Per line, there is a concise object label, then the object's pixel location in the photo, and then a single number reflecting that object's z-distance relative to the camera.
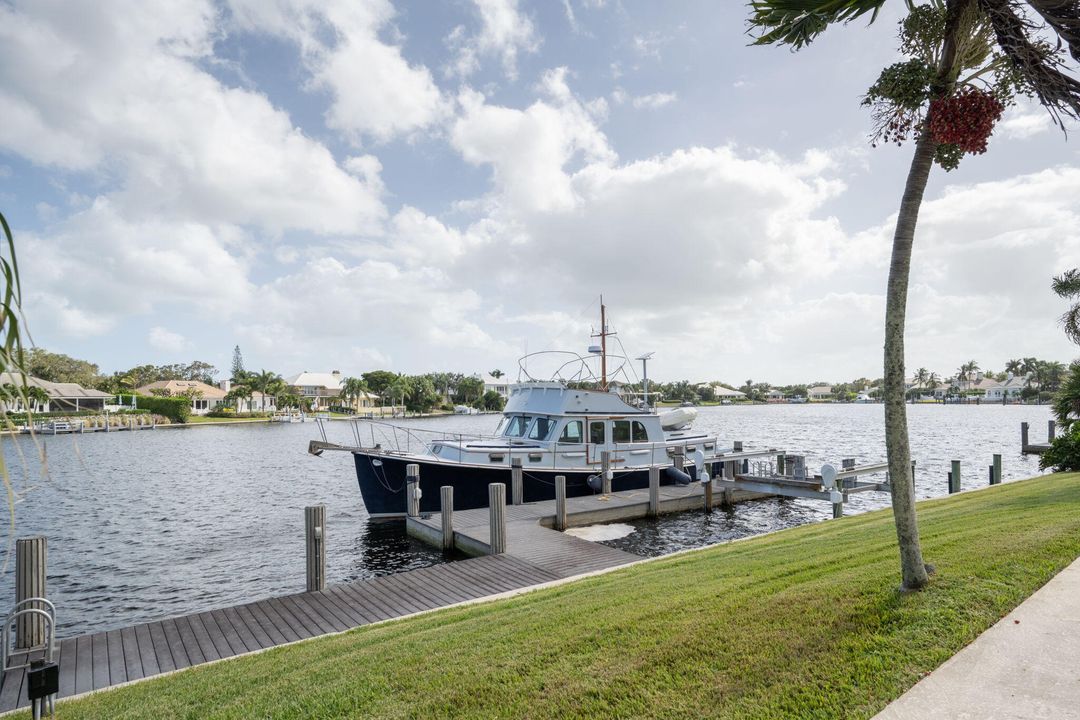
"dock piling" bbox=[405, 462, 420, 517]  16.56
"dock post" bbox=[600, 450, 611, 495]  18.80
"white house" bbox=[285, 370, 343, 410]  125.31
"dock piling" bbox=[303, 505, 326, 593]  10.23
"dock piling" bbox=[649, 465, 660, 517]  17.56
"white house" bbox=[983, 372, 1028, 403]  146.54
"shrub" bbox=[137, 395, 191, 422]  80.81
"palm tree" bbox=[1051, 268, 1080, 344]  22.41
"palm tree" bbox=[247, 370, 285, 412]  99.75
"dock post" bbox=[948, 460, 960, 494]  19.70
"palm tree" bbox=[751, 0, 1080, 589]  4.79
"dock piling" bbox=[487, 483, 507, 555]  12.21
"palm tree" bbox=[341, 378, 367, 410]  112.31
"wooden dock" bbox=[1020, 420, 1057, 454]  31.17
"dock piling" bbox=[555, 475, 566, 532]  15.27
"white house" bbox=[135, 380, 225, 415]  97.12
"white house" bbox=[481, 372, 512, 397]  158.85
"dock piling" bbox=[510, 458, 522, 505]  17.56
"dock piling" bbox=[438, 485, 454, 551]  13.71
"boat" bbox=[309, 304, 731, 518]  18.44
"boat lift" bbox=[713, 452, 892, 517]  15.92
